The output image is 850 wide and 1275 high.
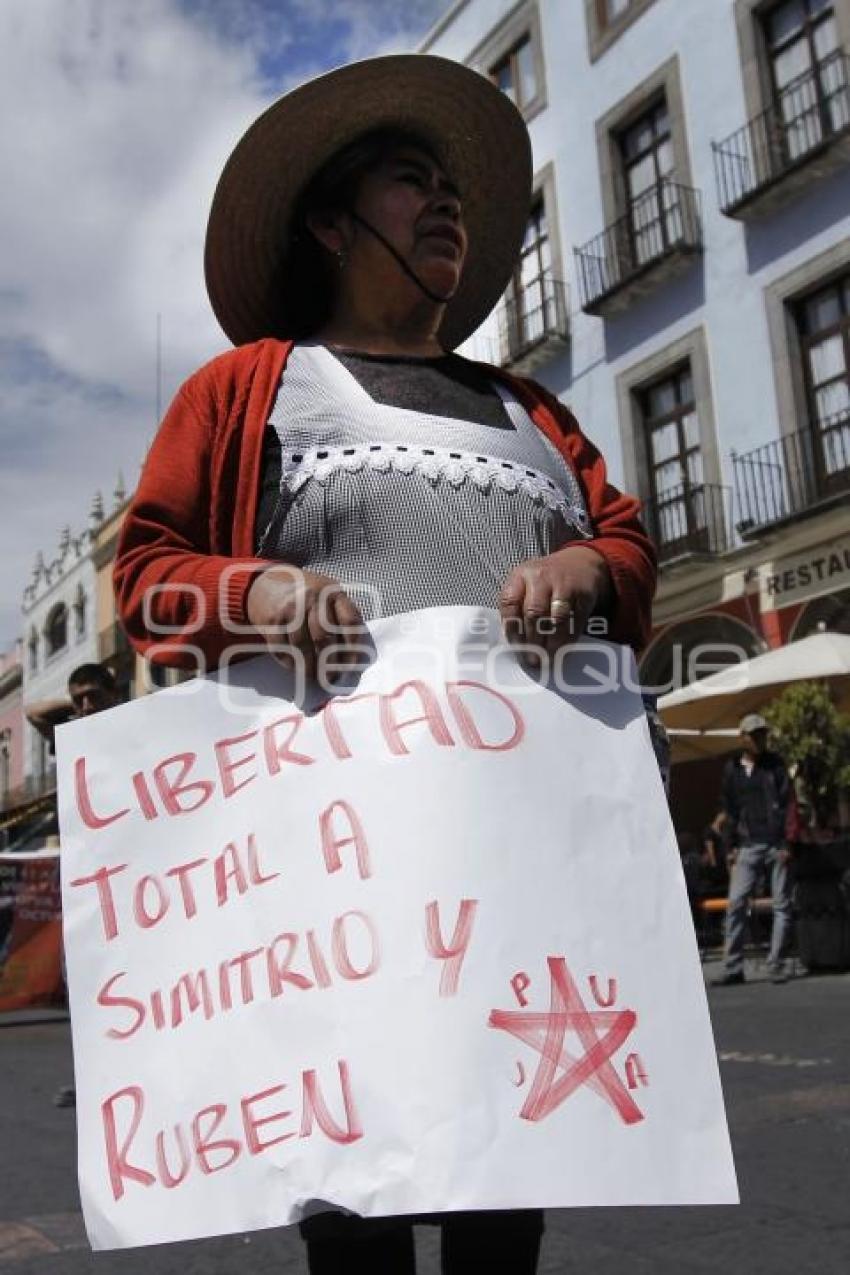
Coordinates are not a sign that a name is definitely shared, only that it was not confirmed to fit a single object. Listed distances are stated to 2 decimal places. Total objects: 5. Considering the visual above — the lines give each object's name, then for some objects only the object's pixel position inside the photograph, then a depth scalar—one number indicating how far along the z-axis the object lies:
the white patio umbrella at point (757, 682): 9.70
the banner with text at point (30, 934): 8.38
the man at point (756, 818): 8.31
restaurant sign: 13.70
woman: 1.41
